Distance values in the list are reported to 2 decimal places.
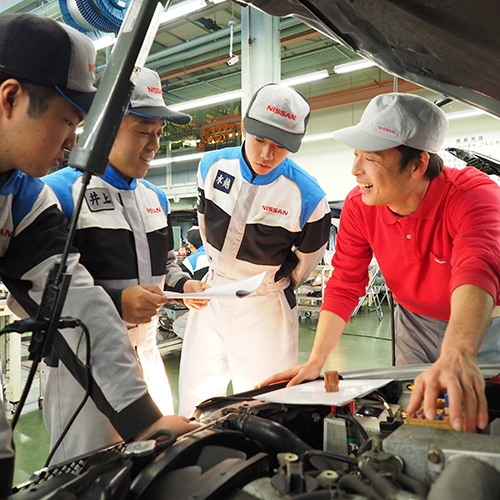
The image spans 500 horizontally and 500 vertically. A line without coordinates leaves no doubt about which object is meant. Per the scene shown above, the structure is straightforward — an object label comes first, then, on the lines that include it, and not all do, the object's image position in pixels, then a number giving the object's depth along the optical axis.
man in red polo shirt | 1.17
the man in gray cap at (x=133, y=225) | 1.30
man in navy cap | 0.87
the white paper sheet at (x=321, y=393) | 1.00
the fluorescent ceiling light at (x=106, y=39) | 5.09
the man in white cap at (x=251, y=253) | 2.05
